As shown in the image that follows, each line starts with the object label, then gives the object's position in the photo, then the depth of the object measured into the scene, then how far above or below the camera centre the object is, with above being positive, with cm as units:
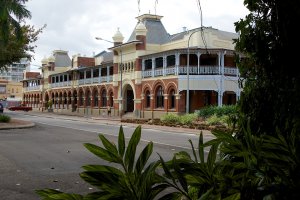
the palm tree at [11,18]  1161 +392
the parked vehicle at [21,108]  7944 -51
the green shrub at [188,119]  3306 -94
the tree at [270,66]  228 +25
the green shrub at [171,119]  3484 -100
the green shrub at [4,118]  2825 -86
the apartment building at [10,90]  12500 +466
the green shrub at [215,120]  3041 -92
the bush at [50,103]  7178 +36
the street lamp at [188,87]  3894 +185
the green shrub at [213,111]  3286 -30
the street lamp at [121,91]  4841 +174
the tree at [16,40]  2214 +417
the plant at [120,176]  155 -26
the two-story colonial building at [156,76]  4088 +336
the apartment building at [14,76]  15182 +1060
